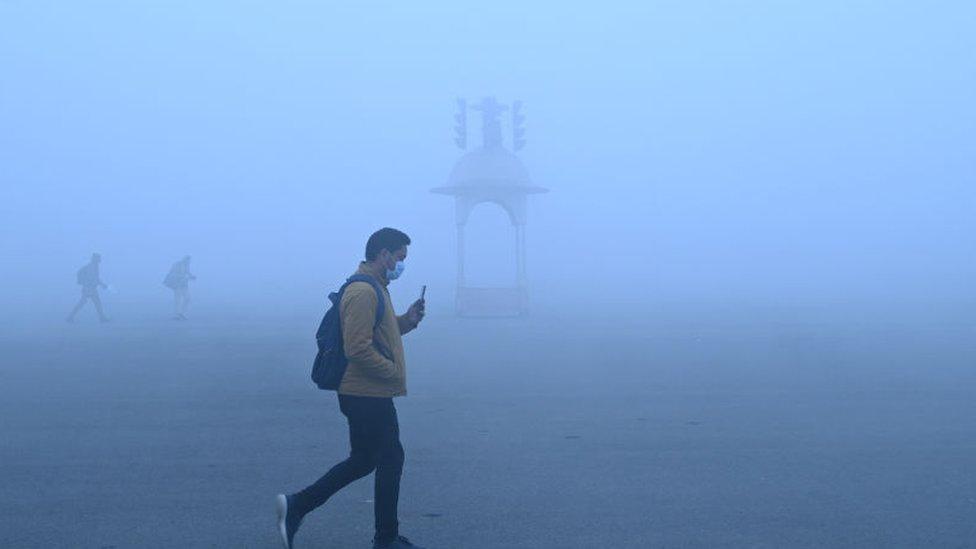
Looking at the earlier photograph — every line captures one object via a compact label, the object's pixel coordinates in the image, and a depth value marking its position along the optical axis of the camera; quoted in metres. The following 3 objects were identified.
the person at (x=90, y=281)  25.09
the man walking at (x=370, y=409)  6.06
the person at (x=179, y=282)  25.95
